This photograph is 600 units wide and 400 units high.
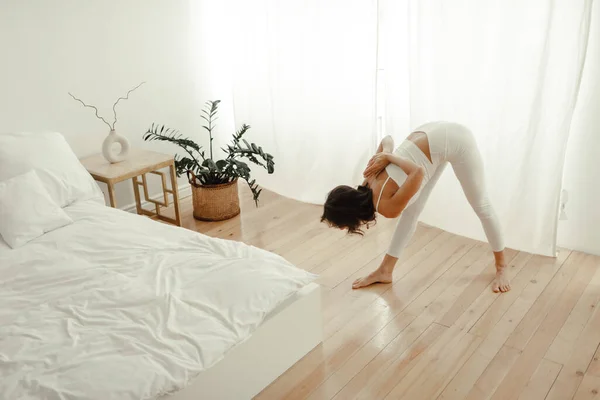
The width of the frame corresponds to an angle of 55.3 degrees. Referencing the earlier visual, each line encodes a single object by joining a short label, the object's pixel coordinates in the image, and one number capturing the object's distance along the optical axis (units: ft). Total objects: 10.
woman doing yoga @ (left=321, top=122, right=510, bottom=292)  8.25
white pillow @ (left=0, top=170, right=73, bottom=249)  8.84
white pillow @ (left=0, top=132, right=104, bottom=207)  9.77
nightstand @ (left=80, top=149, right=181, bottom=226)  11.09
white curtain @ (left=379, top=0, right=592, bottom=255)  9.53
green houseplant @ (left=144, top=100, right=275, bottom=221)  12.60
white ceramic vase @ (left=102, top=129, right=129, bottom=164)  11.53
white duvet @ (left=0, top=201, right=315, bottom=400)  5.92
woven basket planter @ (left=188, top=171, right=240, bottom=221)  12.73
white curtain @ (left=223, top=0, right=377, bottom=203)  12.37
